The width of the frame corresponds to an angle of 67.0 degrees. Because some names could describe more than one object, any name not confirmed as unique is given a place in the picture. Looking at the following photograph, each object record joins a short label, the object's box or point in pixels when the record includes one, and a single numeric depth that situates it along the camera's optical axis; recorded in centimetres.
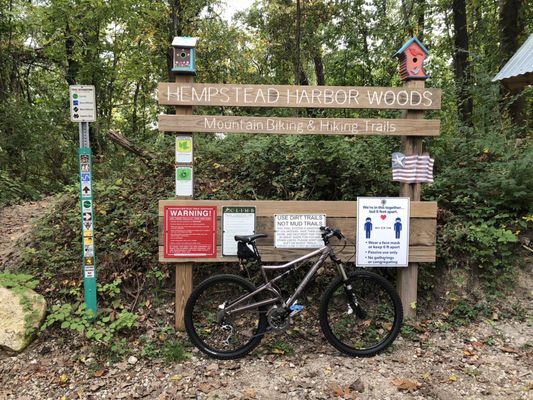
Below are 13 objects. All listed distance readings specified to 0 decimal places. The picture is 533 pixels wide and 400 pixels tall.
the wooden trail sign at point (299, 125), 403
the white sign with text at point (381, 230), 426
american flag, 426
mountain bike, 386
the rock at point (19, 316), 391
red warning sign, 411
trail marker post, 394
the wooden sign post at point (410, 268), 428
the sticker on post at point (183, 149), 406
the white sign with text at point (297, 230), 421
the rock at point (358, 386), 338
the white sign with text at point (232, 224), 415
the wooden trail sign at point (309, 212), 415
